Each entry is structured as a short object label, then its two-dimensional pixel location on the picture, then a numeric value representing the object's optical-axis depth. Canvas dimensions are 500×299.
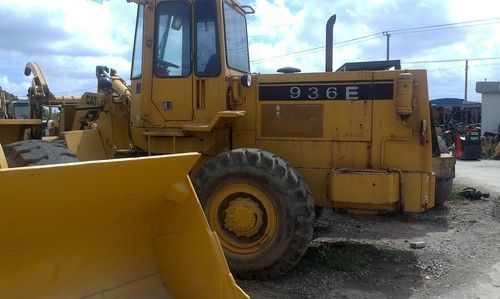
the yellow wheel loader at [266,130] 5.55
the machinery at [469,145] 21.61
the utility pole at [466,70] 63.12
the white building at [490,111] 28.53
